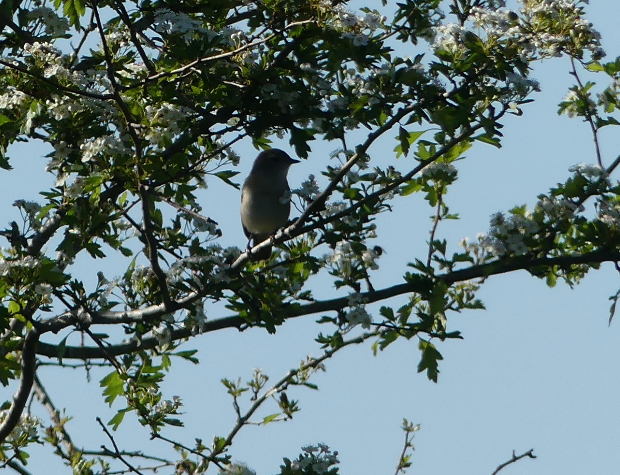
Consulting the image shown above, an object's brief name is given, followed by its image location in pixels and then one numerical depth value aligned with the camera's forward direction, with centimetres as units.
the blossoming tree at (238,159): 946
